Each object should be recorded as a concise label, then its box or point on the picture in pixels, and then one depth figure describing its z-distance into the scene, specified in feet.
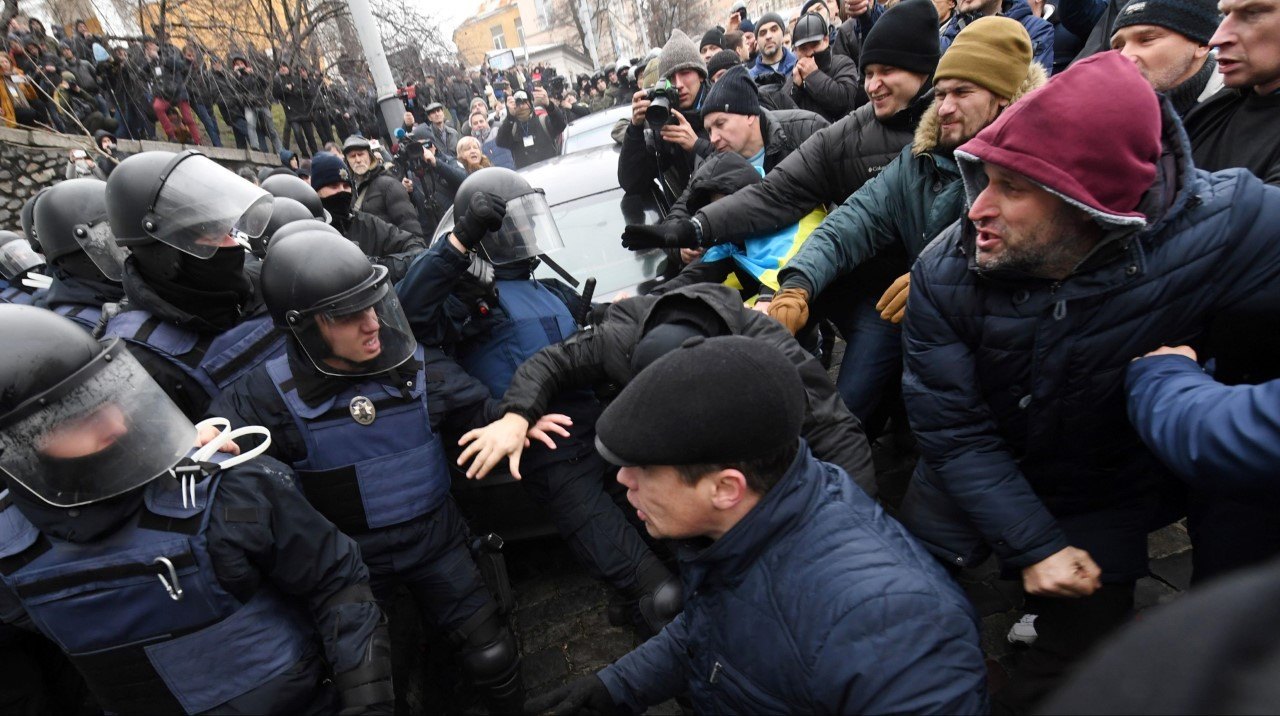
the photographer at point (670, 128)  12.98
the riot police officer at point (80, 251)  9.68
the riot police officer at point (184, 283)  8.00
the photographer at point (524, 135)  32.71
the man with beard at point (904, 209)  7.09
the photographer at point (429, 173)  22.98
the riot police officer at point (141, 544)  5.08
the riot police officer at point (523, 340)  8.56
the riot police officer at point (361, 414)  7.29
